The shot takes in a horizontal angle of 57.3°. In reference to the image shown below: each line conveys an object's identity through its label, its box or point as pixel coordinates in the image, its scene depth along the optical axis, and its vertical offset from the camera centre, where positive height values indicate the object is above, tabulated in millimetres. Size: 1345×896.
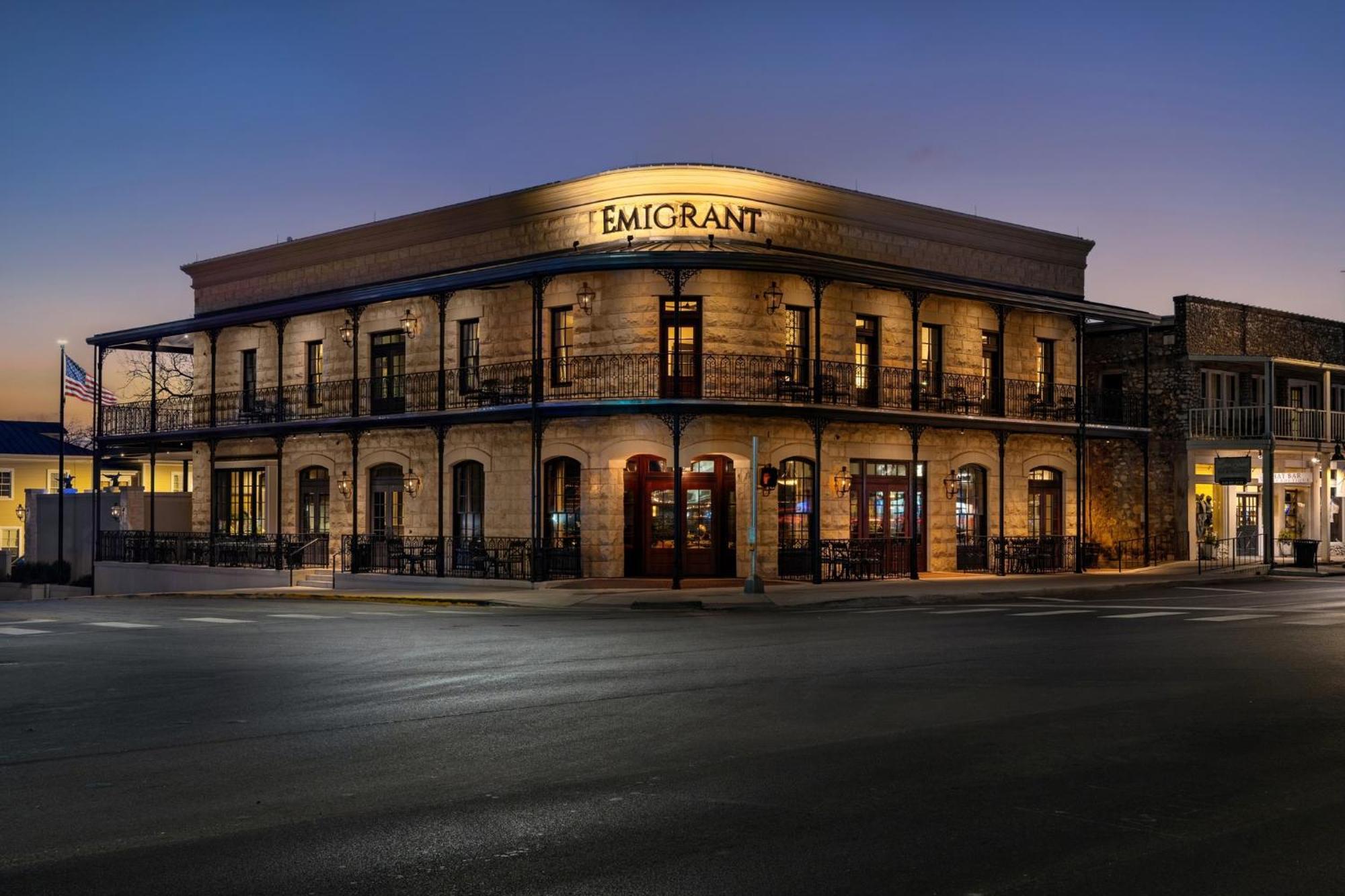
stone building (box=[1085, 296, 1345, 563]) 37375 +1673
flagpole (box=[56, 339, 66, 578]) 40344 -1019
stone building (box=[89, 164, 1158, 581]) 28359 +2475
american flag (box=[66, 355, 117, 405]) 38094 +3206
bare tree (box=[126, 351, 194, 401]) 54719 +4917
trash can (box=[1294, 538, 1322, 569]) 35594 -1898
